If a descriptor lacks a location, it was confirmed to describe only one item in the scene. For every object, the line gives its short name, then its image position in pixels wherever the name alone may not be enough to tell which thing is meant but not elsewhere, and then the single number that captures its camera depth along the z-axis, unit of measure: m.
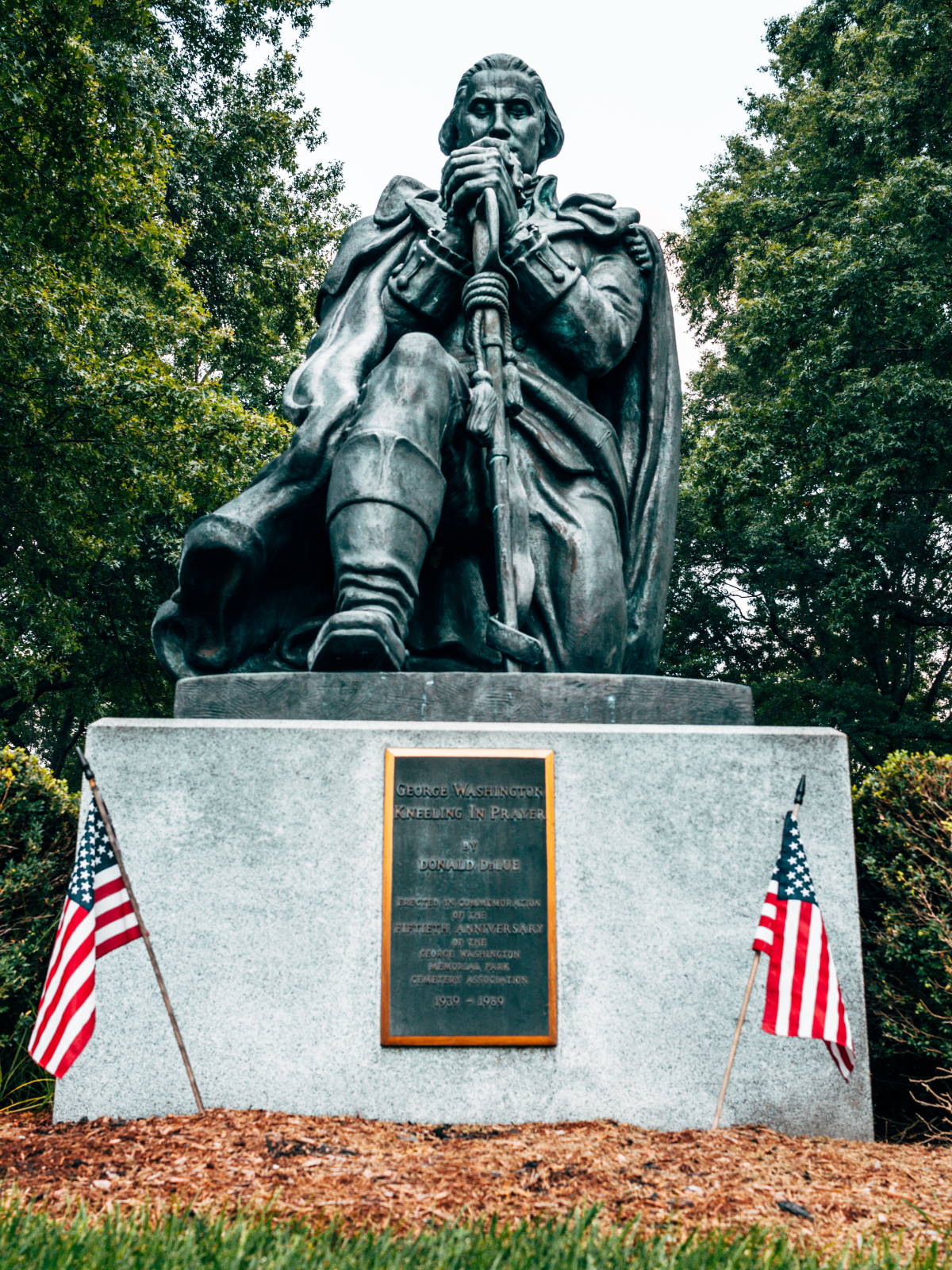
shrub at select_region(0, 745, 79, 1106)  4.34
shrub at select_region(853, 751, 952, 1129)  4.37
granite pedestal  3.59
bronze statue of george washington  4.47
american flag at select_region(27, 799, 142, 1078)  3.24
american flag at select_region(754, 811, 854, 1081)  3.36
